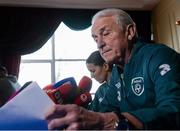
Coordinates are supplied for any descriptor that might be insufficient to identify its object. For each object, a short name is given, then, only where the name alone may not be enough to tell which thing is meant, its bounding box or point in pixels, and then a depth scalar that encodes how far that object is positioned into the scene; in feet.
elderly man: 1.71
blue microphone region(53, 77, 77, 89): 3.08
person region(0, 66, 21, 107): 3.58
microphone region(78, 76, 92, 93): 5.11
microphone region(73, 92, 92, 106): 3.60
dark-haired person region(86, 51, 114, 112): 7.81
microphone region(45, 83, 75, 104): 2.84
